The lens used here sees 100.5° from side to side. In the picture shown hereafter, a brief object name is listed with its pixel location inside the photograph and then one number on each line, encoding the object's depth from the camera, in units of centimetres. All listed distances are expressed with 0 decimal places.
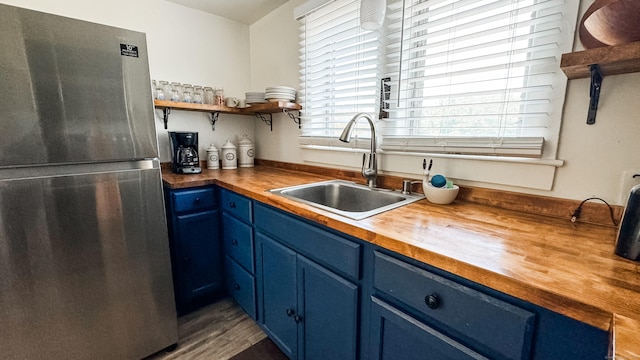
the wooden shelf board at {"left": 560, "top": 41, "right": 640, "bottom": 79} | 67
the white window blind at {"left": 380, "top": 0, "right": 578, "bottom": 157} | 97
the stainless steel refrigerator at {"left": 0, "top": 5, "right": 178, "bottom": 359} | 101
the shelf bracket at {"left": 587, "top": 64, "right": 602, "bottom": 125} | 83
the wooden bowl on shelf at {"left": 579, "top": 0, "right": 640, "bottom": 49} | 69
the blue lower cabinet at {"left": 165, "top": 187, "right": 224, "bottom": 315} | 164
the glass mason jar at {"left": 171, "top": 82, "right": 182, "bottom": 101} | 196
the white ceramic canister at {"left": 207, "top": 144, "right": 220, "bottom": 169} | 218
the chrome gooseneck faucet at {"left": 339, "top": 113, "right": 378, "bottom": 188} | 139
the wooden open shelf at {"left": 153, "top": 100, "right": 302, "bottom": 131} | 184
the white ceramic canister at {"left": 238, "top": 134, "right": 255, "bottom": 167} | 234
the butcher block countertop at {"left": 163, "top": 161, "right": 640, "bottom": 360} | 48
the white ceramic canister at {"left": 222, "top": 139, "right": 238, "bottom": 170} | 221
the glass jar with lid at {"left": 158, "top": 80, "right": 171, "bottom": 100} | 191
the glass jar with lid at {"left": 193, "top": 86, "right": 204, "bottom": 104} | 206
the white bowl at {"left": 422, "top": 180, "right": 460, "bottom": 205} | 113
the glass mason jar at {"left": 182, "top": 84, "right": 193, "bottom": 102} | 200
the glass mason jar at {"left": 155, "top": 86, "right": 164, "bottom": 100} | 187
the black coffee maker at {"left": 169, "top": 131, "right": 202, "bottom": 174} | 188
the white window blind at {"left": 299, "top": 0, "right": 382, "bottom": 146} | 154
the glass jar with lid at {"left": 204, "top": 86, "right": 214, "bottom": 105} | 217
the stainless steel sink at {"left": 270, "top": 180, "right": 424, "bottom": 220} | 134
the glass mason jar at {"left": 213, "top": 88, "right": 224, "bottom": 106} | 214
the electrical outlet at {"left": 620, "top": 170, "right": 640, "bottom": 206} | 83
